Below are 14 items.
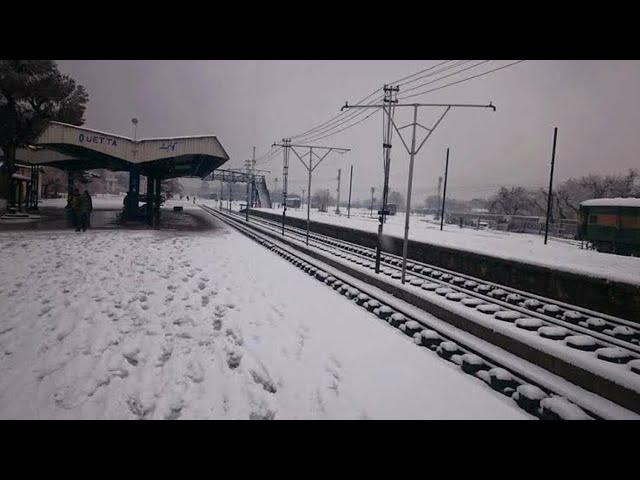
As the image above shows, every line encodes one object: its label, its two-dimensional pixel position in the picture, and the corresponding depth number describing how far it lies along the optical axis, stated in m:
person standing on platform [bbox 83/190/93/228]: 18.20
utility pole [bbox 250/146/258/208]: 42.51
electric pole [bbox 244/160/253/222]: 49.94
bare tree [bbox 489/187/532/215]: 51.06
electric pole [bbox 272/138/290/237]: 22.00
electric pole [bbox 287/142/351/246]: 18.62
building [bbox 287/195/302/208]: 91.31
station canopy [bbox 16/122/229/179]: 20.16
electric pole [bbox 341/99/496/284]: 8.90
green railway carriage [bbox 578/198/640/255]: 19.64
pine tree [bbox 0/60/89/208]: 19.62
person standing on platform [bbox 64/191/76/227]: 19.69
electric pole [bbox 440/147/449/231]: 32.07
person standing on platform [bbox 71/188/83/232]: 18.03
